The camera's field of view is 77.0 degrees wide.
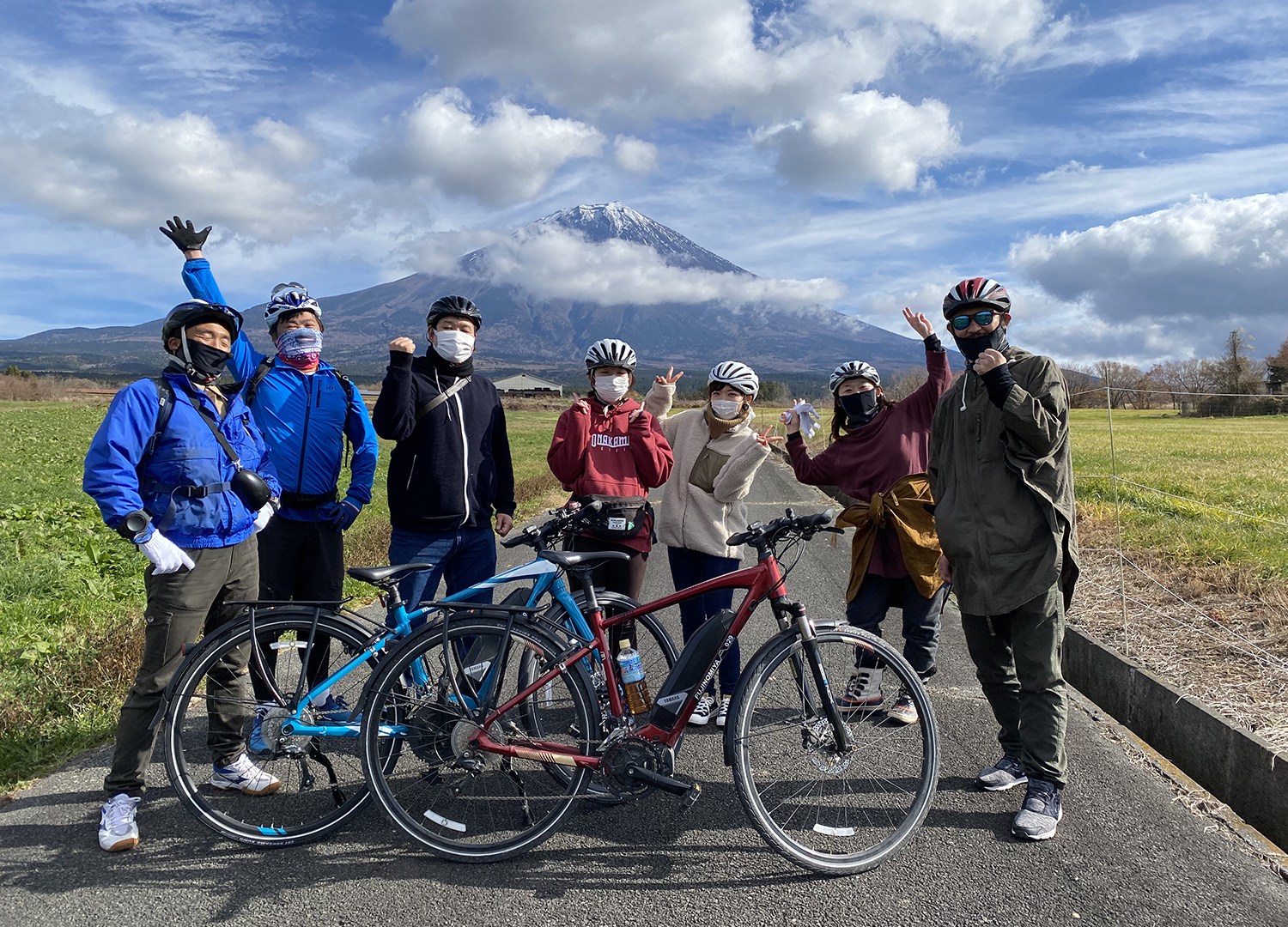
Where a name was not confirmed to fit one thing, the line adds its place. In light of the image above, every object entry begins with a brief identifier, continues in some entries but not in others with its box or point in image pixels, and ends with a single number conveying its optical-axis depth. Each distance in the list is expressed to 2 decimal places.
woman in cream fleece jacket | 4.42
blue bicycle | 3.31
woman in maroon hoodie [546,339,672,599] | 4.29
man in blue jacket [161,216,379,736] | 3.94
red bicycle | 3.25
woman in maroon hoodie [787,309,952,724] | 4.22
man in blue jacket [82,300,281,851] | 3.14
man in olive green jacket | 3.33
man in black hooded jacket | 4.15
